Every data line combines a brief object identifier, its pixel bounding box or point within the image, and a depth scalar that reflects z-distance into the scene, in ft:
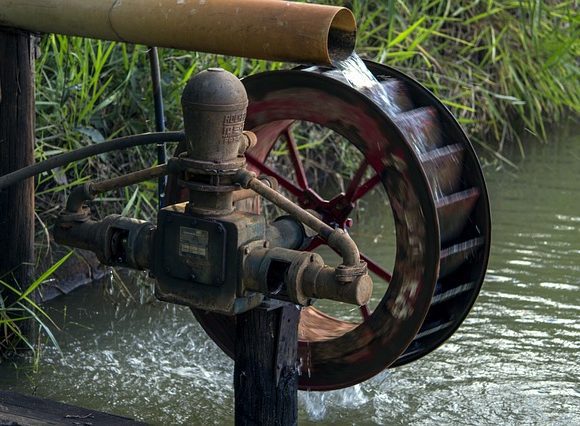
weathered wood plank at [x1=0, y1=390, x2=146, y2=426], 20.52
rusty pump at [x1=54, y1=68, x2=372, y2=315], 18.69
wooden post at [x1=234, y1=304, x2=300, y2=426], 20.11
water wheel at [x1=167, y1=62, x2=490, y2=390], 23.05
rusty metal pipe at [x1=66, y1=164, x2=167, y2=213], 19.93
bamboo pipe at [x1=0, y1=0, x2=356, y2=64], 20.59
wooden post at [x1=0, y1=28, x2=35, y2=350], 26.18
